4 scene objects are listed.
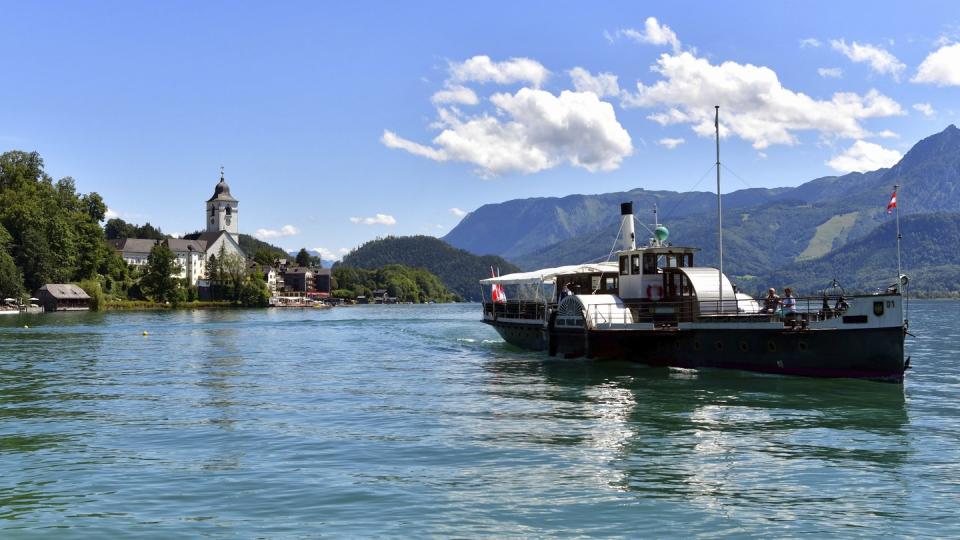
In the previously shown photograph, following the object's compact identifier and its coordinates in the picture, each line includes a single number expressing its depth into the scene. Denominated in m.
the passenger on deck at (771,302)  34.75
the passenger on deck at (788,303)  33.41
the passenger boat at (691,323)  31.19
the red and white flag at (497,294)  57.84
